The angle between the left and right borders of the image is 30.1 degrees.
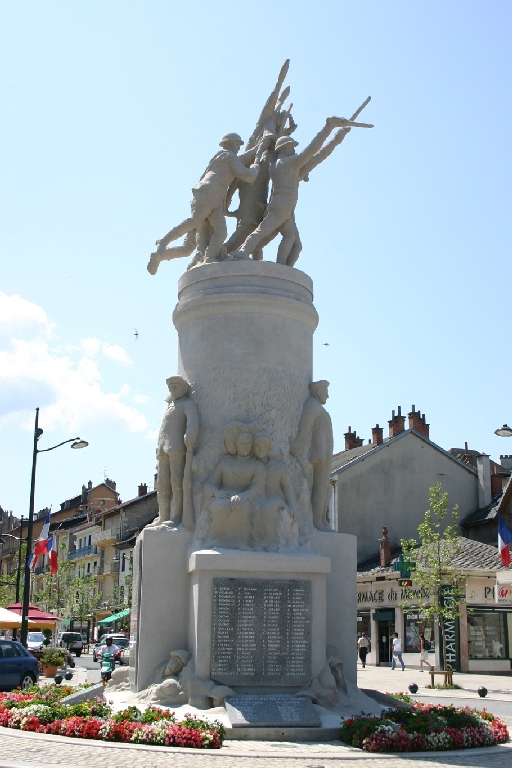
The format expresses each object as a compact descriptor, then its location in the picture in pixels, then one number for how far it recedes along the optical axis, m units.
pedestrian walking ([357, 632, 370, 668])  39.72
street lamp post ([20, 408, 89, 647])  27.66
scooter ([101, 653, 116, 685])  16.20
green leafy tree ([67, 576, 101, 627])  67.00
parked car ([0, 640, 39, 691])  22.36
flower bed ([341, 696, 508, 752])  10.60
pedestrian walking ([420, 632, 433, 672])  36.72
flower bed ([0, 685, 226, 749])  10.52
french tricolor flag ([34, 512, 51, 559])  32.28
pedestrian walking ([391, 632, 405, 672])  37.00
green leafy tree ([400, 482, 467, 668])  30.44
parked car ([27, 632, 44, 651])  47.91
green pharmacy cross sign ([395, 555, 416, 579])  36.22
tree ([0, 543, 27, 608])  65.81
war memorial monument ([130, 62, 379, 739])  12.79
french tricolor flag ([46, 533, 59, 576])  34.56
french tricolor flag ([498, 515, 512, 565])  30.55
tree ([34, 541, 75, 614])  64.12
